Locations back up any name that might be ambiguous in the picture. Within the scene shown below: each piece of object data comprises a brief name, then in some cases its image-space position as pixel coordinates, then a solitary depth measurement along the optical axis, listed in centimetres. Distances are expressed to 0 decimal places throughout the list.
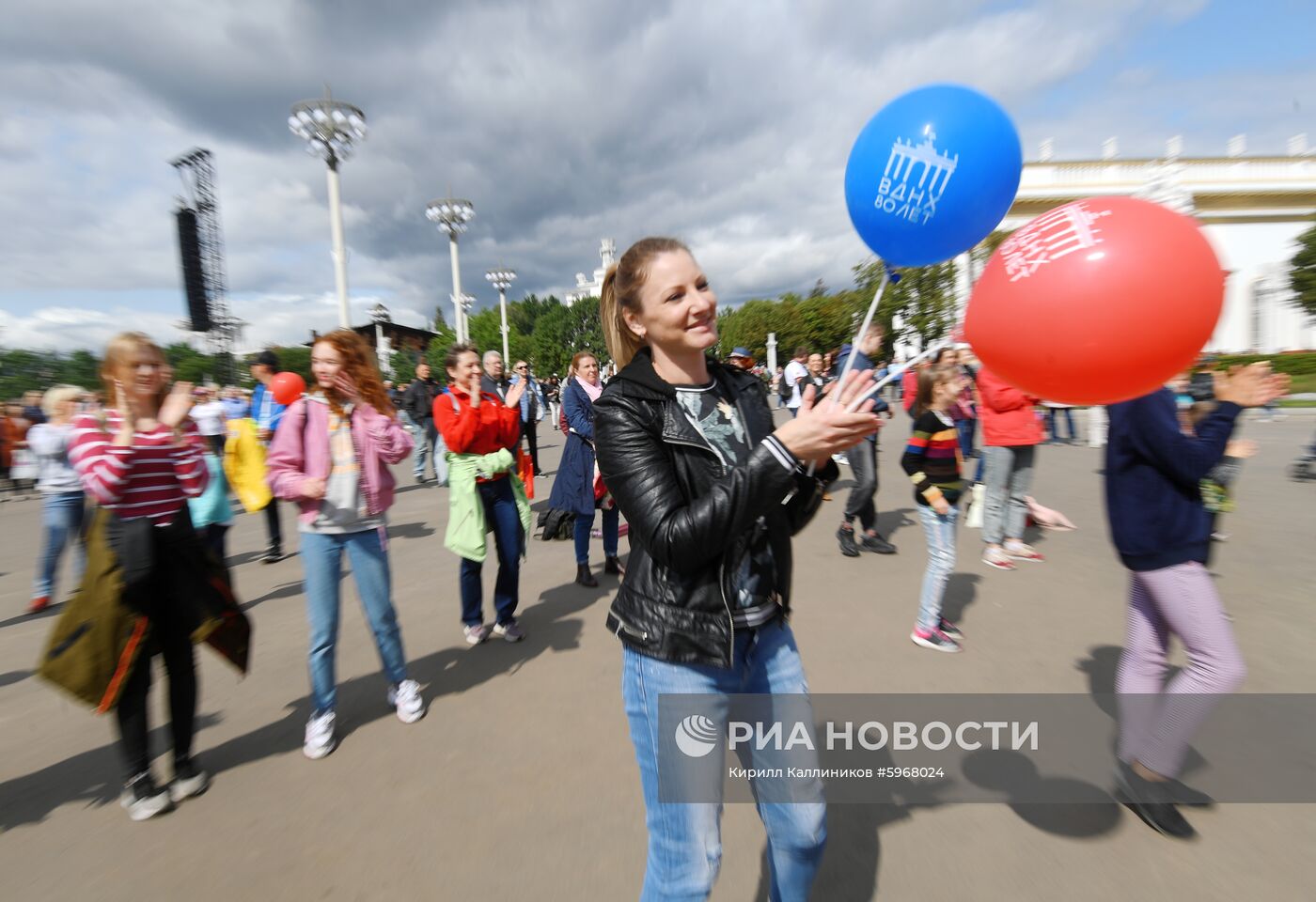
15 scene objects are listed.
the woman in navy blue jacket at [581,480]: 542
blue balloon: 198
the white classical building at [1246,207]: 3244
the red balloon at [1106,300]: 167
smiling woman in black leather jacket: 139
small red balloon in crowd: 396
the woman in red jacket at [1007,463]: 554
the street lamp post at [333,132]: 1302
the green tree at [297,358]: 5951
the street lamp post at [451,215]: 2092
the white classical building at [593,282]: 12675
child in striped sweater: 383
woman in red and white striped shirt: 255
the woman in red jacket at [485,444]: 405
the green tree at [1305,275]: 2870
